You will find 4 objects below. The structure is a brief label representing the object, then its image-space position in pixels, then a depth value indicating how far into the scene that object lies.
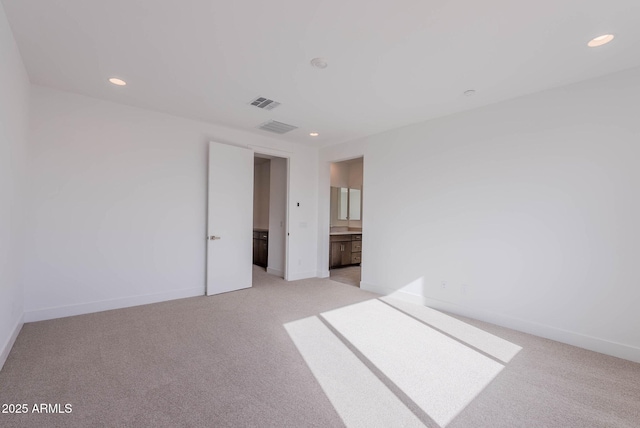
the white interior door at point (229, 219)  4.38
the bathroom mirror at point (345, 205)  7.51
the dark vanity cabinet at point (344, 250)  6.58
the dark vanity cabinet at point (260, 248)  6.54
